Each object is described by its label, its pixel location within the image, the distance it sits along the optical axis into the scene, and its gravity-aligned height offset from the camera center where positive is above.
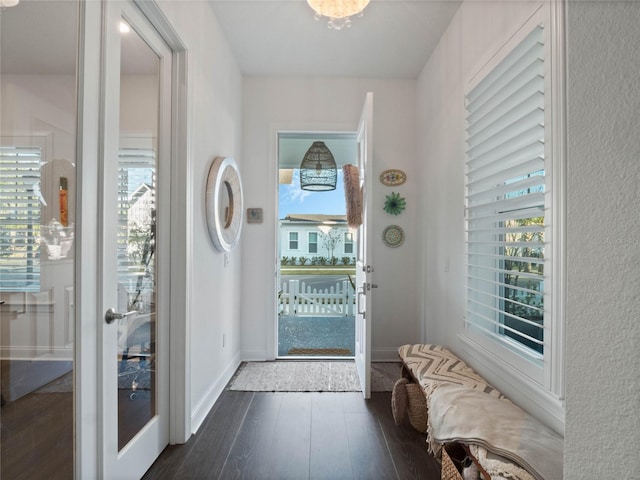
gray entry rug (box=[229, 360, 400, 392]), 2.89 -1.21
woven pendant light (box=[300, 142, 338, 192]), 3.89 +0.86
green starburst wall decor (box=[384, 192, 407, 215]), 3.52 +0.39
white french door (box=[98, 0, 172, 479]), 1.42 -0.01
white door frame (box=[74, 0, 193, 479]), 1.25 -0.02
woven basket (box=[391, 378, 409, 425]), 2.28 -1.06
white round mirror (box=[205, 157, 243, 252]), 2.43 +0.31
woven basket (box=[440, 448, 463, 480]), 1.45 -0.98
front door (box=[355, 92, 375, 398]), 2.65 -0.11
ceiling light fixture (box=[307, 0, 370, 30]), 2.12 +1.46
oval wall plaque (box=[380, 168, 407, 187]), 3.55 +0.67
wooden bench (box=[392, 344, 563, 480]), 1.23 -0.78
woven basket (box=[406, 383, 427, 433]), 2.22 -1.07
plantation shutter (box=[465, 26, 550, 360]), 1.57 +0.27
